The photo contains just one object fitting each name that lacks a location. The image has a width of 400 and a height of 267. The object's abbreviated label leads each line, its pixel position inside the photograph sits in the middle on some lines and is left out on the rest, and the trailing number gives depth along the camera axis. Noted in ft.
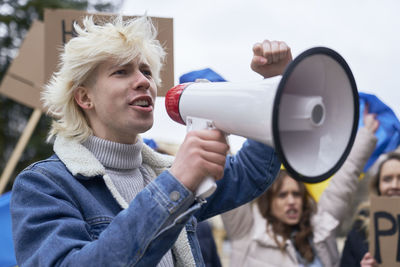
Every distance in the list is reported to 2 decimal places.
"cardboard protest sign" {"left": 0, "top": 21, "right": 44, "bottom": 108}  13.19
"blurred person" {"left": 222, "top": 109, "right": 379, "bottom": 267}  10.40
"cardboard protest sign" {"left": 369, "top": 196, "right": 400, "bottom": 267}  9.16
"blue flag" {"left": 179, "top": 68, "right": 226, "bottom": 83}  10.49
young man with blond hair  3.80
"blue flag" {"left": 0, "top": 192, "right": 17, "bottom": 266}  9.32
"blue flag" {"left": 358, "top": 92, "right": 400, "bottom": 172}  11.75
